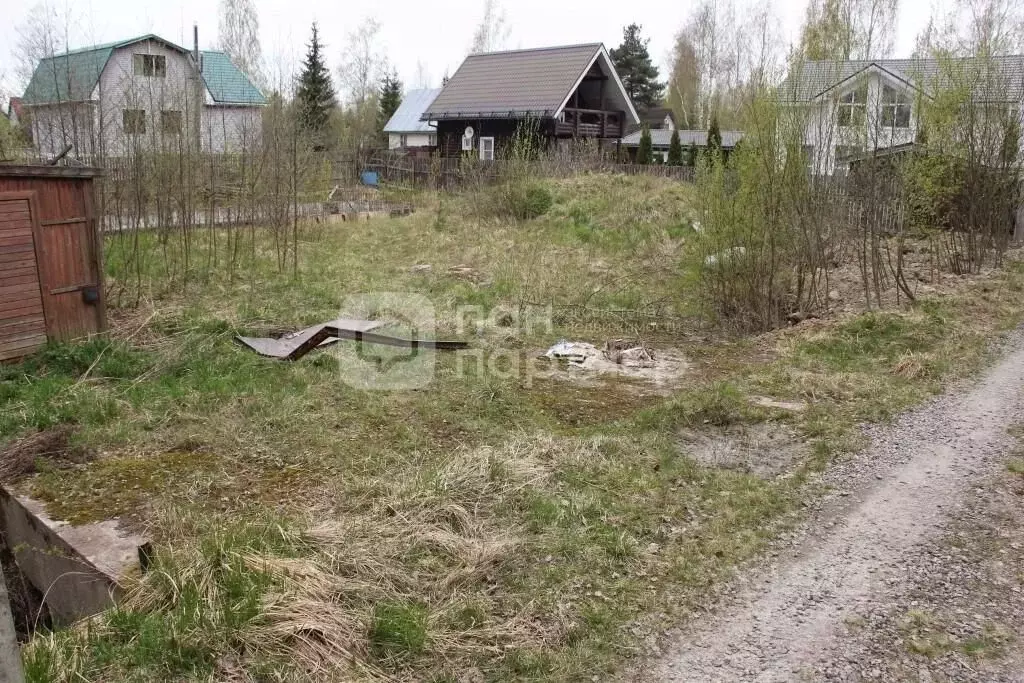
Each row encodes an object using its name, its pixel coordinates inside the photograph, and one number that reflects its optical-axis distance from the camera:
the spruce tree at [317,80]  35.03
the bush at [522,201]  17.20
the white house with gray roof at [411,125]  41.34
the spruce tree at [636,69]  48.09
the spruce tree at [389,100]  46.62
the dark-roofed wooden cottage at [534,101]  26.22
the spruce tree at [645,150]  29.19
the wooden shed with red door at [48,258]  7.16
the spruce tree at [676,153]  31.03
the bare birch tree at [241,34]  40.25
